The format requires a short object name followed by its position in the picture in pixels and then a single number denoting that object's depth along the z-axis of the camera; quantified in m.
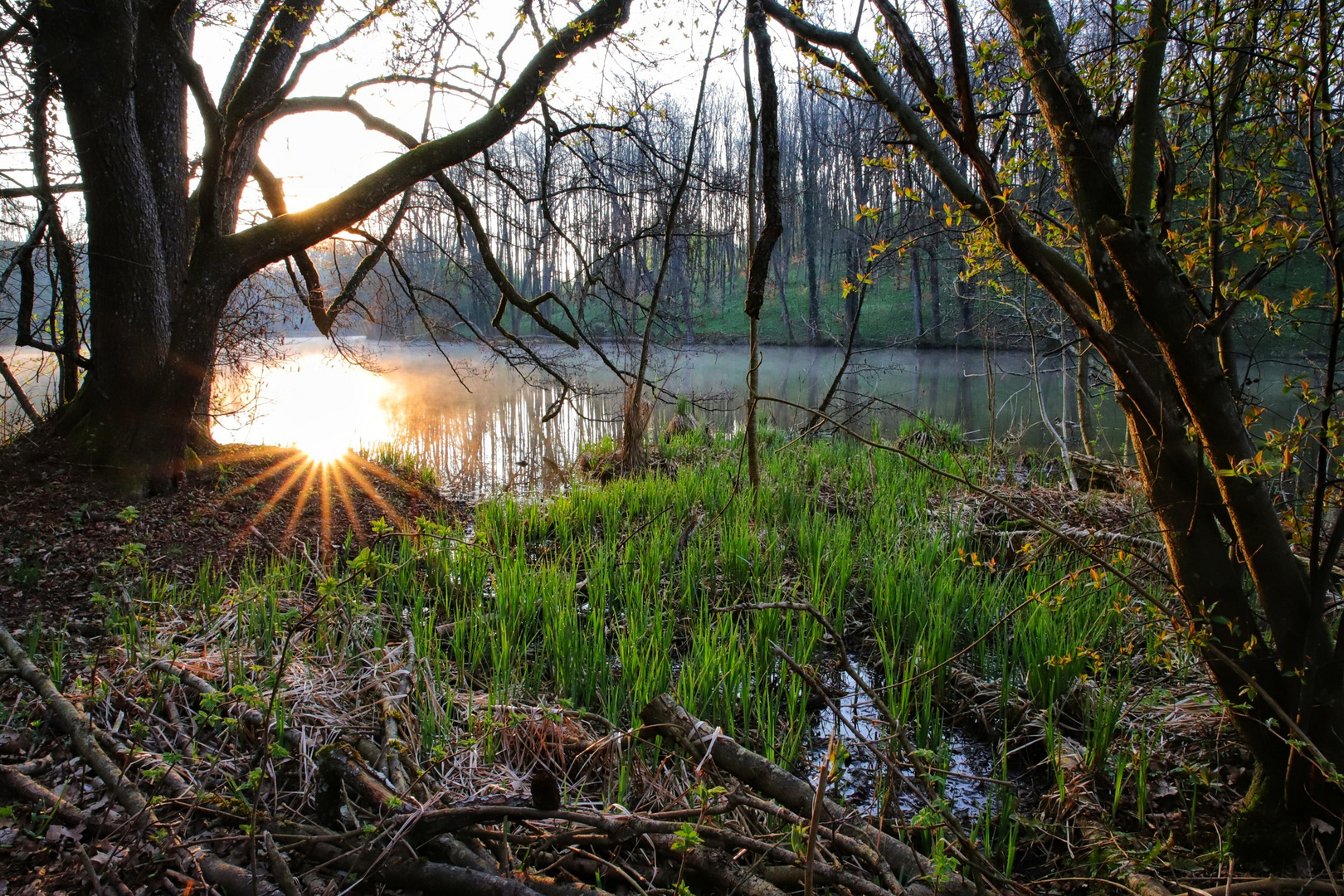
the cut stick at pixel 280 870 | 1.67
